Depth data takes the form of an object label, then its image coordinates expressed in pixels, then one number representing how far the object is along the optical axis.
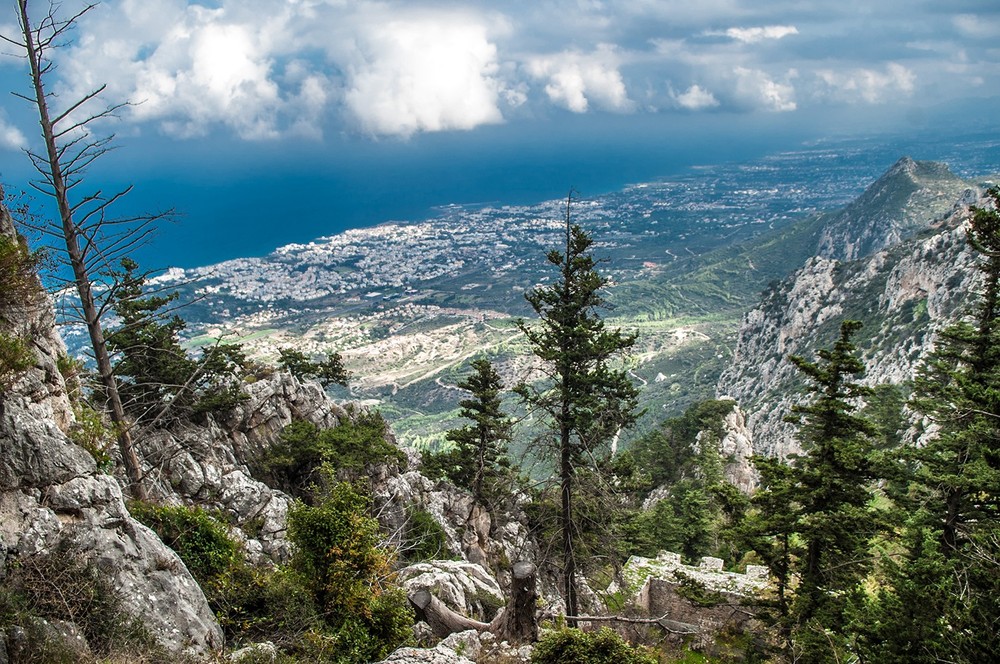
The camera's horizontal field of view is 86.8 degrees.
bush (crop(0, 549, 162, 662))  6.56
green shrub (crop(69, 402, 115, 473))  10.17
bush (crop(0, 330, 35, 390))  8.10
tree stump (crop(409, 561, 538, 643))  10.59
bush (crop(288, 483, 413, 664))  10.74
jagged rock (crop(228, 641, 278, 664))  8.22
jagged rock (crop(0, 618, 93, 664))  6.31
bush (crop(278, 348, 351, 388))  42.12
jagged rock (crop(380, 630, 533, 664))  9.70
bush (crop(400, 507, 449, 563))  23.07
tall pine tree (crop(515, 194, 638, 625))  14.77
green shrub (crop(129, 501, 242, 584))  10.98
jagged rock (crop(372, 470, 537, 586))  26.49
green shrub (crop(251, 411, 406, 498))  27.02
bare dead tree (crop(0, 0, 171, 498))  10.15
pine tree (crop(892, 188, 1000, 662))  8.28
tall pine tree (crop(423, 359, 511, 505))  27.08
